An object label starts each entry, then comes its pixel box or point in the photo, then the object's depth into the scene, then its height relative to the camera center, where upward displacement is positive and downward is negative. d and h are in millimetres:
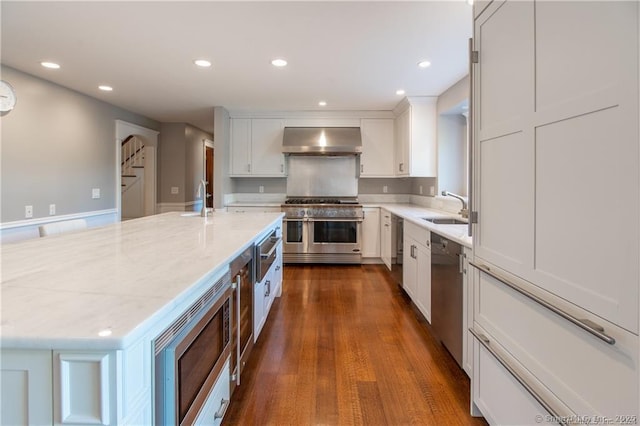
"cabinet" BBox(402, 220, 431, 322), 2668 -546
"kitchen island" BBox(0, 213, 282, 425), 680 -261
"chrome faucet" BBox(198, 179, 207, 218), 2979 +4
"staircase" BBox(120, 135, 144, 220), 6895 +361
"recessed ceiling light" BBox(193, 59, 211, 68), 3088 +1347
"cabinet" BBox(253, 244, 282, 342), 2184 -676
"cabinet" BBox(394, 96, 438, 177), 4363 +900
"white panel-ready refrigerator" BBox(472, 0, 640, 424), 829 -6
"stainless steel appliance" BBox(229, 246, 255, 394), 1622 -565
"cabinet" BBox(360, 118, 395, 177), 5156 +888
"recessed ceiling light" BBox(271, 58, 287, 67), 3053 +1331
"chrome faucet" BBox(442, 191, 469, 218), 2939 -48
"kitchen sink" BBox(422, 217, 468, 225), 3224 -146
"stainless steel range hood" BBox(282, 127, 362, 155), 4980 +968
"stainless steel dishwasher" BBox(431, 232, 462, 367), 2031 -582
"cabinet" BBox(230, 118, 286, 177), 5180 +940
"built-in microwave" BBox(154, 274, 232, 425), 879 -486
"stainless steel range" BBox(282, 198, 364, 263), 4883 -363
